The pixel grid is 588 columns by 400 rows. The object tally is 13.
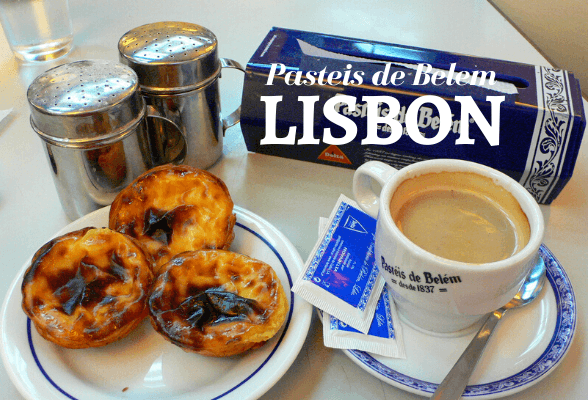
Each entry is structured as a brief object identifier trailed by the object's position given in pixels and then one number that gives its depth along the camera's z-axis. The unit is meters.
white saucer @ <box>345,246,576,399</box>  0.51
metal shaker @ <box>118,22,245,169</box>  0.73
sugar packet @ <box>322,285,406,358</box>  0.54
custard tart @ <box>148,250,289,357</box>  0.52
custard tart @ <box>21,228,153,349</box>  0.53
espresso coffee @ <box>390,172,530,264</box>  0.55
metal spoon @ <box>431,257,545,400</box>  0.49
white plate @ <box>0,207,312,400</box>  0.51
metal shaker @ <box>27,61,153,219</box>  0.64
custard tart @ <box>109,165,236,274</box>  0.63
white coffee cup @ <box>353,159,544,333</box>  0.49
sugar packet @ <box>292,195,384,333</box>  0.58
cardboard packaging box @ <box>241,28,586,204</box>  0.77
